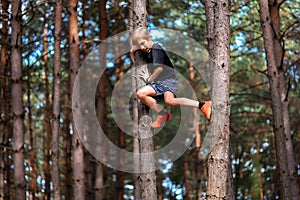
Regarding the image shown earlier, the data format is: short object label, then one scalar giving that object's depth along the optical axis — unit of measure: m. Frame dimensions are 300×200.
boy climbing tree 10.83
